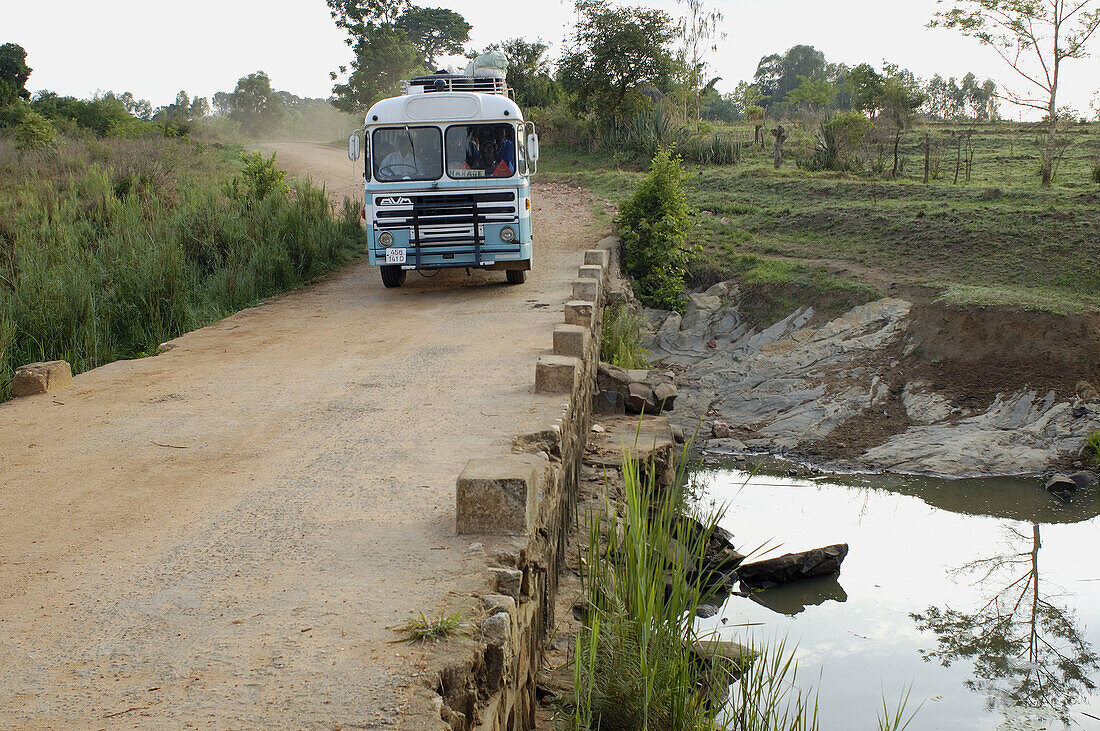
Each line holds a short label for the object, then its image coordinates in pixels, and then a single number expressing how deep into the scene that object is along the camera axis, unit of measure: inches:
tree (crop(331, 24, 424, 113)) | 1770.4
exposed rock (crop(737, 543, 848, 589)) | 296.2
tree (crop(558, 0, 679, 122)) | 1055.0
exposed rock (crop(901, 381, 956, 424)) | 409.7
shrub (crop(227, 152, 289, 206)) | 622.5
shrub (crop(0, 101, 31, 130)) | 1013.5
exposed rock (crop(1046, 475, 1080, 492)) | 354.6
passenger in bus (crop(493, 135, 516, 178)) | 438.6
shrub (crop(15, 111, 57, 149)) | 872.9
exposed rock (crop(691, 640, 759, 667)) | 185.1
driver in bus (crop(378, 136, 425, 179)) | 434.0
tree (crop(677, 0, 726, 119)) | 1171.0
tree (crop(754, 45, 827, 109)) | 2490.2
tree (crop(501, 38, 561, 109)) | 1272.1
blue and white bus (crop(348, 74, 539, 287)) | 431.8
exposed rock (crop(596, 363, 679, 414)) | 377.4
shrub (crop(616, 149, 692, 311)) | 563.8
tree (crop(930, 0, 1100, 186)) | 728.3
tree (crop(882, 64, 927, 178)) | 1082.1
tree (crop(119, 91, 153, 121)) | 2082.3
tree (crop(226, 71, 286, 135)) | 2696.9
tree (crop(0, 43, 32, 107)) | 1091.3
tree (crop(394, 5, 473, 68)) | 2095.2
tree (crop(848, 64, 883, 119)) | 1141.7
